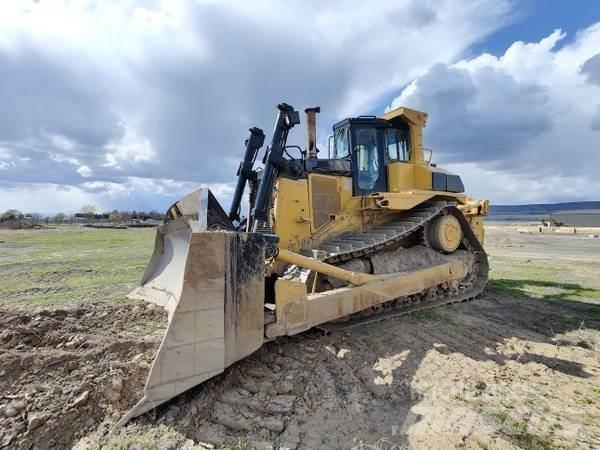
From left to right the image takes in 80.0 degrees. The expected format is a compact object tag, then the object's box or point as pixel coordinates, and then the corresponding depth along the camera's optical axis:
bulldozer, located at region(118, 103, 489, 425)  2.96
